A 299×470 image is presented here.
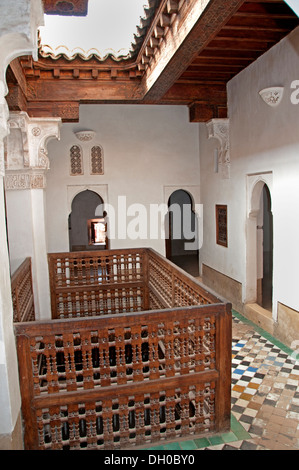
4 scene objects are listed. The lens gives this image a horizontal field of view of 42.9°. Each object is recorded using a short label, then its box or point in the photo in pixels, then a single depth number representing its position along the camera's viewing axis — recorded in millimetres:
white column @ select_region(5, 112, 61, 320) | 5938
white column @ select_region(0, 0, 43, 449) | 2195
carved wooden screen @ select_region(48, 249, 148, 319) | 6020
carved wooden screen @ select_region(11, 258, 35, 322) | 3870
